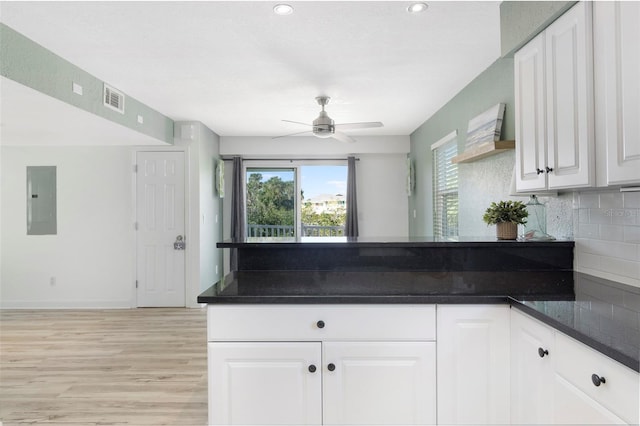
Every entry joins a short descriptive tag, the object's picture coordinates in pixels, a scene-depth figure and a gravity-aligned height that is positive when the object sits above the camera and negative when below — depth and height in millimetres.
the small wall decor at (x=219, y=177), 5918 +607
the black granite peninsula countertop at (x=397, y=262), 1942 -265
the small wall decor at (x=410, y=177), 5930 +589
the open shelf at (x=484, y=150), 2777 +498
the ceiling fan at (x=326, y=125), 3916 +926
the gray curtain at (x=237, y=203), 6234 +222
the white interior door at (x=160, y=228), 5145 -139
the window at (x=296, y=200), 6469 +275
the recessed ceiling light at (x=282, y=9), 2222 +1200
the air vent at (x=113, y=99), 3532 +1115
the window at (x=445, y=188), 4330 +328
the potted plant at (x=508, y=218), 2258 -20
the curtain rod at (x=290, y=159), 6375 +944
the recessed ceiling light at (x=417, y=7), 2230 +1208
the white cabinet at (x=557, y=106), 1609 +502
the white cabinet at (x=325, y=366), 1608 -622
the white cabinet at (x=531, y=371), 1372 -585
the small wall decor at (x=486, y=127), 2986 +730
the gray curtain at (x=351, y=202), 6316 +225
